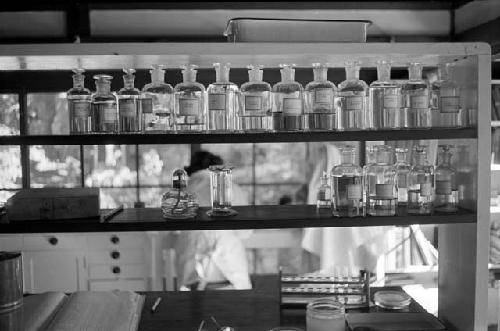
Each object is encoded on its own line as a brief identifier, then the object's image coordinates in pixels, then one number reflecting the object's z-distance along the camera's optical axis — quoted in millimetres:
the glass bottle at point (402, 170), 1897
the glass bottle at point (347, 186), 1785
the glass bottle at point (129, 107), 1756
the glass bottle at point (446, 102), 1808
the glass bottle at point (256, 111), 1791
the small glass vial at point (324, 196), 1953
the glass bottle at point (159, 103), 1819
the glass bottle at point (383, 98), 1828
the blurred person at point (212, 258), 3666
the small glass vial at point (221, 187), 1891
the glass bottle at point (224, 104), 1780
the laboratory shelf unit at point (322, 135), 1684
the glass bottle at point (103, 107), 1751
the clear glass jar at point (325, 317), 1820
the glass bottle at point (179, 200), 1833
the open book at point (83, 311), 1830
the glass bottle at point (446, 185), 1842
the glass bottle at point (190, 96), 1797
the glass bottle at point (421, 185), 1824
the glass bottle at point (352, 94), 1806
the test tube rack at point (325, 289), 2119
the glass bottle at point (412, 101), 1823
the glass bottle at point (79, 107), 1752
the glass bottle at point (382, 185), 1790
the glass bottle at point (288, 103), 1757
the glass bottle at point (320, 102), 1762
